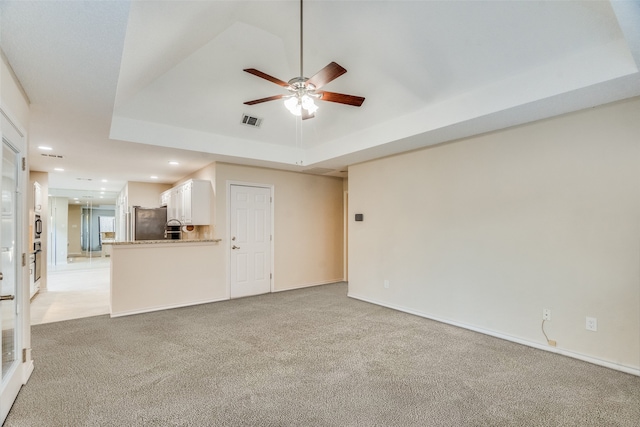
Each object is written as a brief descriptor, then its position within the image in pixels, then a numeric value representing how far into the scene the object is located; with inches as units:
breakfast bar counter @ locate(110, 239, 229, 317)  176.2
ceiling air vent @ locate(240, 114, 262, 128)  178.2
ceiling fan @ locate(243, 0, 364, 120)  96.3
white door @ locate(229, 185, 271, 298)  219.9
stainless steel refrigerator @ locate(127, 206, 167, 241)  237.3
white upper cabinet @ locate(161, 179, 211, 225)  213.0
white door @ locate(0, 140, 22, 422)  83.7
